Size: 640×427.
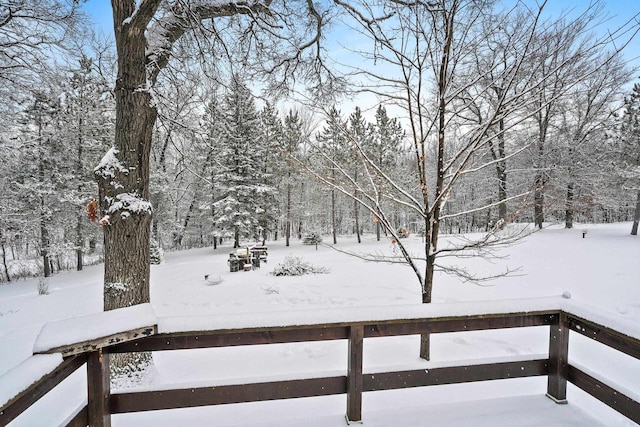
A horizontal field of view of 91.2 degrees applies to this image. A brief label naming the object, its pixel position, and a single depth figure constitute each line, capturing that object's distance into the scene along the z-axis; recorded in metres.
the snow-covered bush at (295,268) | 10.99
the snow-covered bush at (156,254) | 14.99
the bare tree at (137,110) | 3.79
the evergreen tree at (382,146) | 24.14
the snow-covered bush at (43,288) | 9.70
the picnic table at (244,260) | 12.28
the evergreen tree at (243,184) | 20.36
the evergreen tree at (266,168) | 21.73
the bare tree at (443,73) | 3.03
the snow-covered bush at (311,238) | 21.25
